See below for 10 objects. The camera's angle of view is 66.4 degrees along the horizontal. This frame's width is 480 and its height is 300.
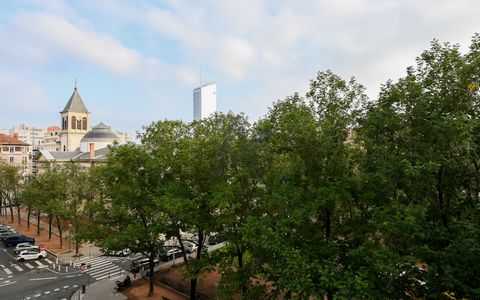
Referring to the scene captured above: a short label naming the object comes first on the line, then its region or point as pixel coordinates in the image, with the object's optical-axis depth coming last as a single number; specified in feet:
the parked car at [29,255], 129.80
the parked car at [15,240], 150.20
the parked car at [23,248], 137.27
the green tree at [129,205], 70.54
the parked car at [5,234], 159.40
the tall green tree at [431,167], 36.04
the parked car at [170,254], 118.60
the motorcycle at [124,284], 95.14
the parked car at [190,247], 126.58
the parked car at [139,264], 109.03
